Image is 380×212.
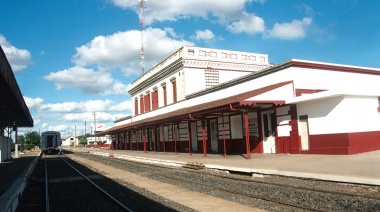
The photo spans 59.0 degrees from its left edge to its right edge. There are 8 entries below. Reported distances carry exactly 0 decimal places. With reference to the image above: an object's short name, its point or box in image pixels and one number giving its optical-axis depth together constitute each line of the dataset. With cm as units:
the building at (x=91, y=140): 11538
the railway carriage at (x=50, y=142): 4484
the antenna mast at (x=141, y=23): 5114
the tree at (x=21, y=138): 10599
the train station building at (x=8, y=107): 1034
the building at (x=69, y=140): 13912
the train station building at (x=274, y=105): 1588
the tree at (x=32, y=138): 10181
